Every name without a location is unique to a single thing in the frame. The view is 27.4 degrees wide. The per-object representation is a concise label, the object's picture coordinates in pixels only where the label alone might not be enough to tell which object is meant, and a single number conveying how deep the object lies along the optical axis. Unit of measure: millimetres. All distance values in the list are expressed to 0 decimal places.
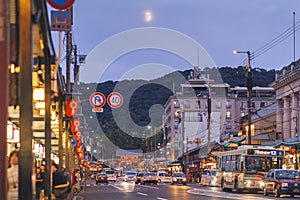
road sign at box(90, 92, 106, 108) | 37625
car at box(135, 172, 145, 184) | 75400
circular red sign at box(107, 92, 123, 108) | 38406
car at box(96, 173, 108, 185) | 78312
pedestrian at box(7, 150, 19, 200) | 13691
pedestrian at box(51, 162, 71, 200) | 18469
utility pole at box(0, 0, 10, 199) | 10906
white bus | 43188
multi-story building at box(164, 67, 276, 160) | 146375
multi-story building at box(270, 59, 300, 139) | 73625
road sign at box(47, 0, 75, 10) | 13969
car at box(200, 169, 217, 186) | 67938
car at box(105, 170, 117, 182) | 85175
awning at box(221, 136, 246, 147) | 73862
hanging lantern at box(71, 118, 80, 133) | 42444
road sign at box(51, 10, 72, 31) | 15430
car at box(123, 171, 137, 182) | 89338
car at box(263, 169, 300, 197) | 37781
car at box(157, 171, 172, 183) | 85125
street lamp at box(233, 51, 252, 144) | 53519
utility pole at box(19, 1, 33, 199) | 11852
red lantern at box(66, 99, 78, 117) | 32812
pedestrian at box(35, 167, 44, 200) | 20628
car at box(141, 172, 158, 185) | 71188
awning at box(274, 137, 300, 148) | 59256
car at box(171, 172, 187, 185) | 76625
